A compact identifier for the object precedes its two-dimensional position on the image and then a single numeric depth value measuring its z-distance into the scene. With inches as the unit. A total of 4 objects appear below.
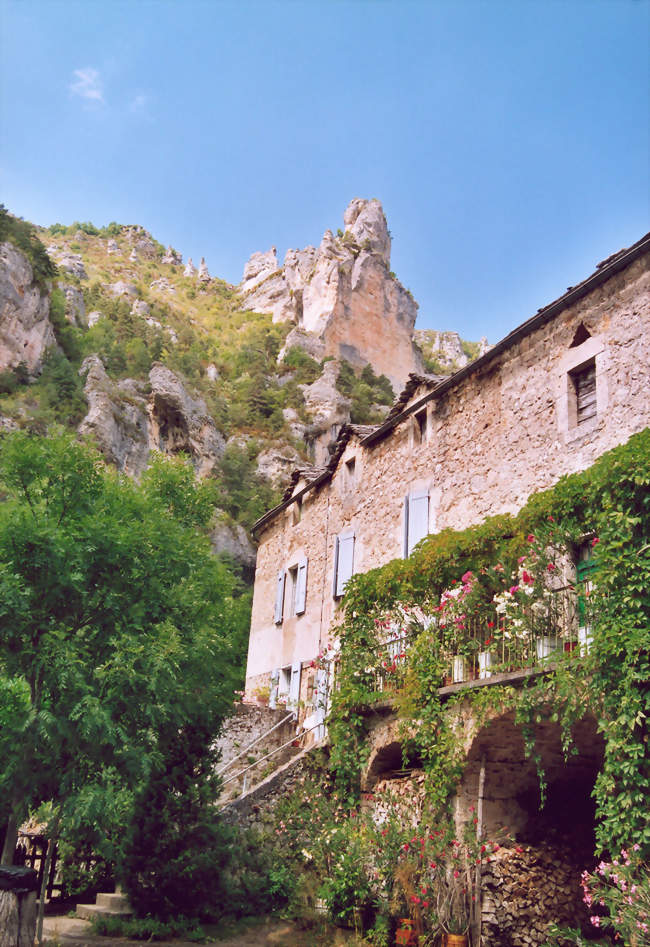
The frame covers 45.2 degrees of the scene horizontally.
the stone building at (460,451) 422.9
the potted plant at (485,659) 370.6
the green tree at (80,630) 344.8
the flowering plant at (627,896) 250.2
